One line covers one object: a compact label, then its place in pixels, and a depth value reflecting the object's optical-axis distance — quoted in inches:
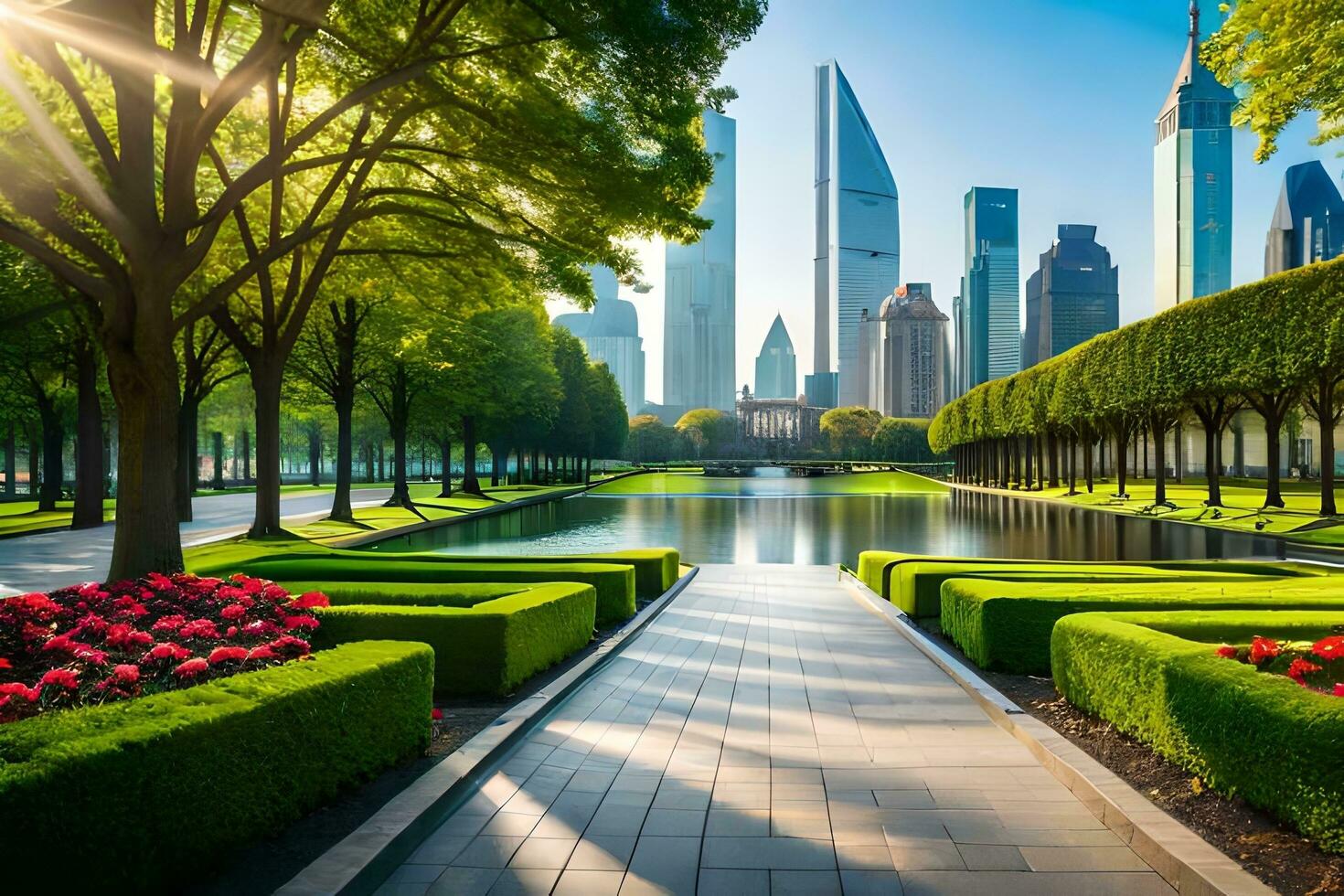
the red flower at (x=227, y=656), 225.5
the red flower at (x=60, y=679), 195.9
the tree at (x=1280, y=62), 465.1
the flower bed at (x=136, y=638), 201.8
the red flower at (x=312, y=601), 318.0
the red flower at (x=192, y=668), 212.1
